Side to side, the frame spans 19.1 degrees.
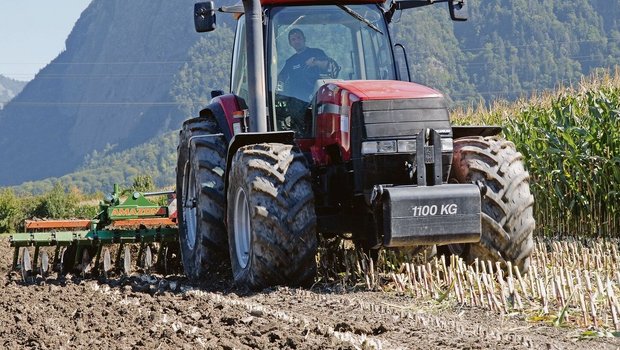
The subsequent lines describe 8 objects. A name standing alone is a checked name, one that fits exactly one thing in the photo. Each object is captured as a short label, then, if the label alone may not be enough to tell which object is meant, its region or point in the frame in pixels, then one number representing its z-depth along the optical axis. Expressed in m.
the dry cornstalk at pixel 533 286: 11.83
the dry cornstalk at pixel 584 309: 10.06
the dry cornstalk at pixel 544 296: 10.76
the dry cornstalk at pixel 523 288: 11.70
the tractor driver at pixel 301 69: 14.87
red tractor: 13.11
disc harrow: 18.18
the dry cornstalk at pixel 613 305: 9.76
